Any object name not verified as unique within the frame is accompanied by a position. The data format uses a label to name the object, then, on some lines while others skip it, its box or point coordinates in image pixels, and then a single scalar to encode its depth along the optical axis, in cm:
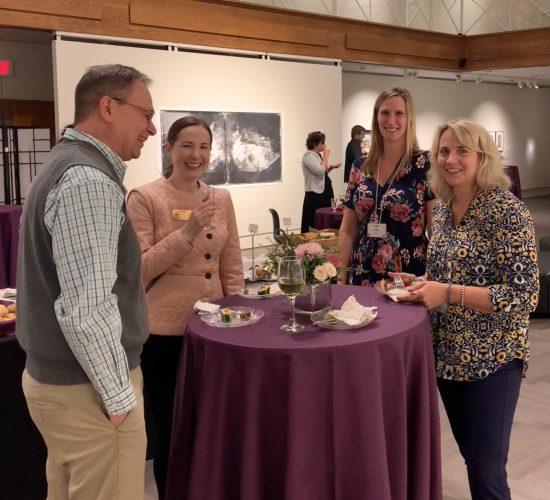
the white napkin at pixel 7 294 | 318
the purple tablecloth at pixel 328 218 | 714
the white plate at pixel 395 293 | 229
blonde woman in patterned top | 201
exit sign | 890
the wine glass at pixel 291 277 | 204
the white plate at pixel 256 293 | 251
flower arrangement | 213
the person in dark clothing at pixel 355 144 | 1010
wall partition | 792
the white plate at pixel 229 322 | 210
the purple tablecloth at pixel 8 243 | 538
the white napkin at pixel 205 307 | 224
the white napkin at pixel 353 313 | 203
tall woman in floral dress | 292
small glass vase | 223
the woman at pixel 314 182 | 833
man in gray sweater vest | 149
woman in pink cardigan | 239
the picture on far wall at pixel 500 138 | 1701
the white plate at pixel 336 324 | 202
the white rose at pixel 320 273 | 213
